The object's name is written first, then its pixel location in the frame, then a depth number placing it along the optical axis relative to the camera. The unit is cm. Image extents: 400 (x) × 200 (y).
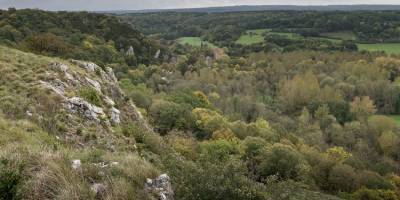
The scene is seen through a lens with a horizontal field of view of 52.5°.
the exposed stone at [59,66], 2483
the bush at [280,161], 3919
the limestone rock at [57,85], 2136
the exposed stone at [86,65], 2966
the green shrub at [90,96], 2188
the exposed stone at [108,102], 2341
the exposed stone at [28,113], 1755
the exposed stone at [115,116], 2161
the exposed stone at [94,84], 2571
